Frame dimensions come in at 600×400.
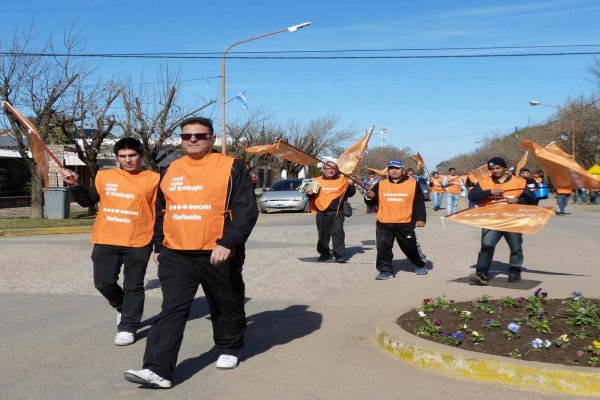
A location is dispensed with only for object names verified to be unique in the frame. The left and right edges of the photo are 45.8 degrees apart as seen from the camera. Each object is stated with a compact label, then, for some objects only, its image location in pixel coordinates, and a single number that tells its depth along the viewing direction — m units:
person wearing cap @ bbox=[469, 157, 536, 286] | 9.14
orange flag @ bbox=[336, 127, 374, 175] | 12.21
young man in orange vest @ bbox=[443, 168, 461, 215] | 24.25
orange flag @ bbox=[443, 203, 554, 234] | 8.11
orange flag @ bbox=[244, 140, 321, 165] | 9.46
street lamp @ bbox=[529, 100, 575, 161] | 44.34
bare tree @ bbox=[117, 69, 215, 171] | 25.83
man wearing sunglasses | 4.86
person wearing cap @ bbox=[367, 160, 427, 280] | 9.88
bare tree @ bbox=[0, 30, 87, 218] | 21.70
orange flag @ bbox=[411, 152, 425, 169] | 13.30
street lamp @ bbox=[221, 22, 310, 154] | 26.23
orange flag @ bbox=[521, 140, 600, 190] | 6.45
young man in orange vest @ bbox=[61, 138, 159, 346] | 6.29
